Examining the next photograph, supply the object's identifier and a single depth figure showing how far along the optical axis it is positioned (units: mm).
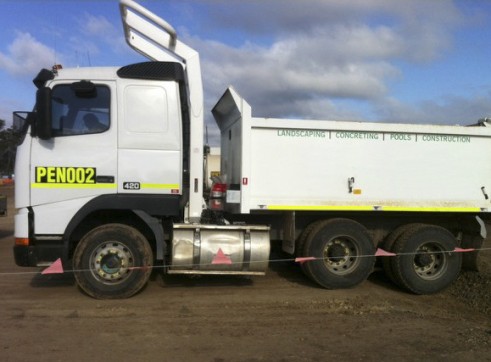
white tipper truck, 5902
